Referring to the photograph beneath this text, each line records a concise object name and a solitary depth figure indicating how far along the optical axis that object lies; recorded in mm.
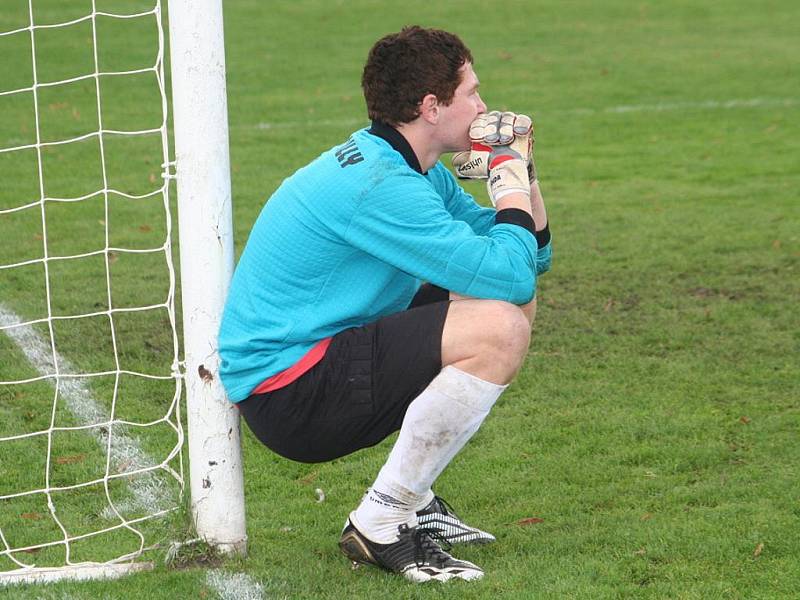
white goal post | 7035
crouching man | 6961
